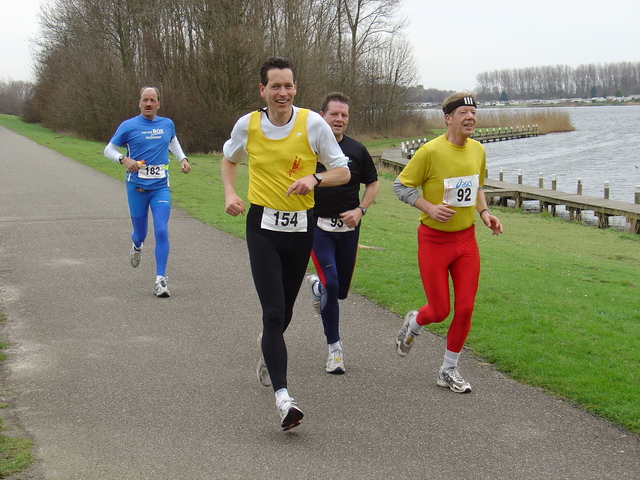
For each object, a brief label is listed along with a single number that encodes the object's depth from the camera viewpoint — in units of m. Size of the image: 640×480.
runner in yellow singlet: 4.52
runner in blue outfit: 8.23
